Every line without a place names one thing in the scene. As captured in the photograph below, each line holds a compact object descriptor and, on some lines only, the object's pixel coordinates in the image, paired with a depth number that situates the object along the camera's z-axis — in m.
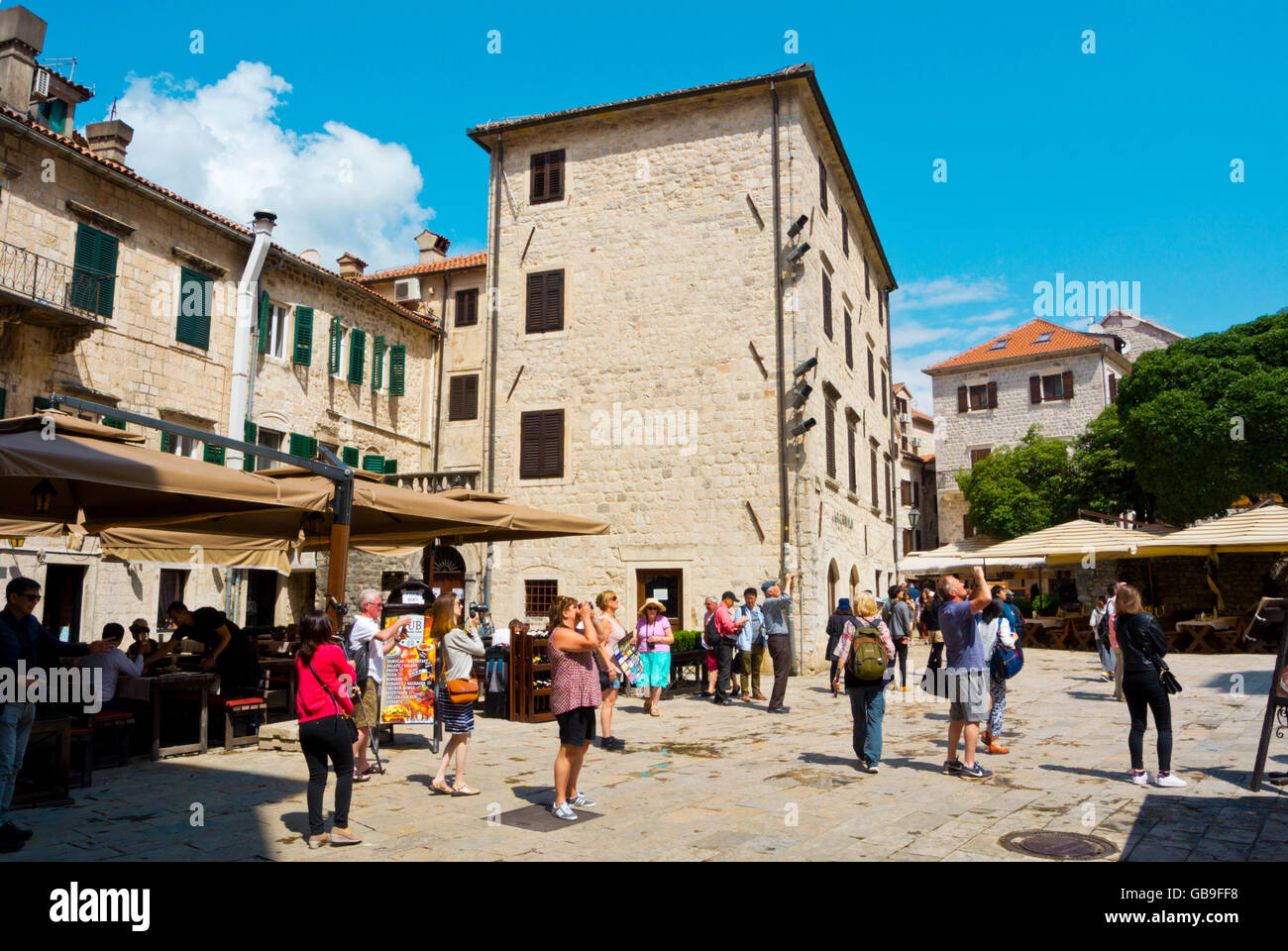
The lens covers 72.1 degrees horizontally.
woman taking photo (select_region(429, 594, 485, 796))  7.04
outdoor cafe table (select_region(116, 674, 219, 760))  8.22
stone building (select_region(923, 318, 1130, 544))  39.97
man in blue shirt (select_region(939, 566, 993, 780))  7.72
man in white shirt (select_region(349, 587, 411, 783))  7.52
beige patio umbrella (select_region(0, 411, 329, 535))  6.05
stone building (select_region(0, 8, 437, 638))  16.19
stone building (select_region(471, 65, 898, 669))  18.33
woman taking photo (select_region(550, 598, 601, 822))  6.36
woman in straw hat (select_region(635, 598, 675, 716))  12.19
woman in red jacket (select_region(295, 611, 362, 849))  5.44
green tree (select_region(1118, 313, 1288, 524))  25.28
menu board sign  8.56
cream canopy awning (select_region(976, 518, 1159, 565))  20.59
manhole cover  5.29
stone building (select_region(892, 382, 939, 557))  47.29
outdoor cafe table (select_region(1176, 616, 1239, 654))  19.66
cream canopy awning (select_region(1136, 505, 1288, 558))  18.59
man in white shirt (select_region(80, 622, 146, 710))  7.84
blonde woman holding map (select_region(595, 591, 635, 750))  9.38
